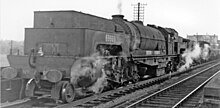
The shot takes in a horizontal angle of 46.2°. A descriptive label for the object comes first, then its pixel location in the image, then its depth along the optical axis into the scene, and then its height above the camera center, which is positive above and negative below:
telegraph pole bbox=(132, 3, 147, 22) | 33.22 +5.25
